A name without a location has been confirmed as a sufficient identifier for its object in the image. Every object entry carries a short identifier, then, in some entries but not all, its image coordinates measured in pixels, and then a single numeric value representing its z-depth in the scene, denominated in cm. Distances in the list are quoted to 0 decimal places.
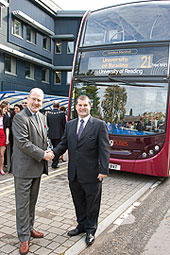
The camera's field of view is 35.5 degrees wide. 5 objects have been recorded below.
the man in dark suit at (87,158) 351
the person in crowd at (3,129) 691
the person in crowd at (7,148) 715
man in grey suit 321
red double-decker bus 648
